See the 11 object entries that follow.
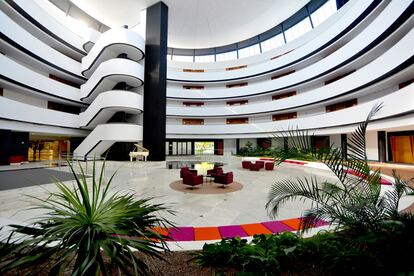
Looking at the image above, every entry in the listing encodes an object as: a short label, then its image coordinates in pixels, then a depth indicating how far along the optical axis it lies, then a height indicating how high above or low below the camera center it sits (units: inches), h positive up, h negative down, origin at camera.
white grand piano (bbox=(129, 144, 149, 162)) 528.9 -21.1
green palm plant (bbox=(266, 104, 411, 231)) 91.9 -28.1
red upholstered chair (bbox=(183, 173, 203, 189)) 282.2 -53.4
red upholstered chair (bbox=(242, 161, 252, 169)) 540.5 -55.2
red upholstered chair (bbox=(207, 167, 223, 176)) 340.2 -48.3
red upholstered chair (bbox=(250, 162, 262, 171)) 501.0 -58.8
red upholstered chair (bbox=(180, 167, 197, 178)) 311.7 -45.2
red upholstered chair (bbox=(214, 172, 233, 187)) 294.5 -54.3
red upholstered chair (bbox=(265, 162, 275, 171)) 504.9 -56.8
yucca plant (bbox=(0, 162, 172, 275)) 54.5 -31.3
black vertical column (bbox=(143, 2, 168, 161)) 578.9 +223.0
